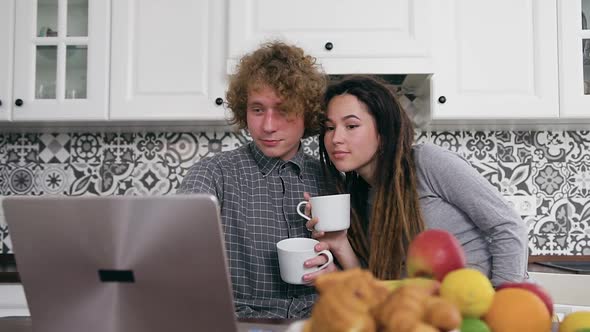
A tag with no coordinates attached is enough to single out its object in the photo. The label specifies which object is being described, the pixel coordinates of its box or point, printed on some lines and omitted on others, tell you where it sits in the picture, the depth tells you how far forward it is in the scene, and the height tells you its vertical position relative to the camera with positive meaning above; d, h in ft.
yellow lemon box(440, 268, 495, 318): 1.38 -0.30
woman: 3.70 -0.12
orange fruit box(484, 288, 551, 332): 1.44 -0.37
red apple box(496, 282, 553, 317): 1.53 -0.33
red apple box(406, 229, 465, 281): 1.54 -0.23
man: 4.00 +0.01
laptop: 1.78 -0.29
